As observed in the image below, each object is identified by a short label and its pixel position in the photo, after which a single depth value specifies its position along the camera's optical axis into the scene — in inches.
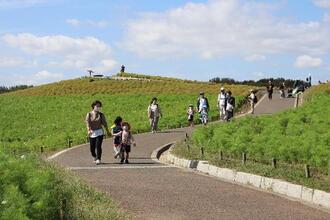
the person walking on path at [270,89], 1789.9
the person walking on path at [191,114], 1208.2
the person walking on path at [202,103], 1168.6
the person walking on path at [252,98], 1398.9
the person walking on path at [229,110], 1140.3
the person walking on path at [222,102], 1181.6
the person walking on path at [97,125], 661.3
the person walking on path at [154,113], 1082.1
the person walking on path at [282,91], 1941.4
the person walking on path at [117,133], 709.3
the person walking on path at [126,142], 687.7
